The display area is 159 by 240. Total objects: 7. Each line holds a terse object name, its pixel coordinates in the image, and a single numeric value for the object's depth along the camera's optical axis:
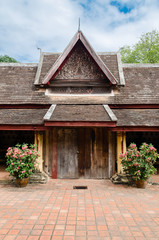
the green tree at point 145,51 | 24.20
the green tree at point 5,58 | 26.23
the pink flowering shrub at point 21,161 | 6.24
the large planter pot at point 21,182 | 6.41
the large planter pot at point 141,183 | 6.44
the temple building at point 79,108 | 7.31
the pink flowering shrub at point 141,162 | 6.26
